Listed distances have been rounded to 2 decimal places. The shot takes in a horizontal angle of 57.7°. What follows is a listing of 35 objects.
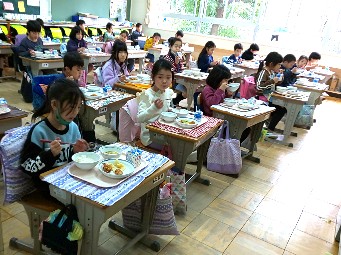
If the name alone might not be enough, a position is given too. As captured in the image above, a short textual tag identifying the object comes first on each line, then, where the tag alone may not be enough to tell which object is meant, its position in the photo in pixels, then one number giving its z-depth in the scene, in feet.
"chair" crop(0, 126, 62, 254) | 5.85
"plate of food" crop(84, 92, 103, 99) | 11.56
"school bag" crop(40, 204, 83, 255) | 5.50
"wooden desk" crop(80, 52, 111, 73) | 20.79
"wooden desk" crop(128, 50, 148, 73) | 23.54
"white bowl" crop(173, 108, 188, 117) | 9.82
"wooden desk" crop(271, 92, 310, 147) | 15.35
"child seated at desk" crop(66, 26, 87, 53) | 21.60
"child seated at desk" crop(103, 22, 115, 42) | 27.65
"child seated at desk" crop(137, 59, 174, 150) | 9.68
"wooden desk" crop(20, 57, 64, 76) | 17.17
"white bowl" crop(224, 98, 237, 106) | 12.02
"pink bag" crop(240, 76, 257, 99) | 15.75
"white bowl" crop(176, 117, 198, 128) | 9.10
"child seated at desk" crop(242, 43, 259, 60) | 27.17
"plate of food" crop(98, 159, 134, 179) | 5.64
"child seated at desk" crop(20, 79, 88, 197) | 5.86
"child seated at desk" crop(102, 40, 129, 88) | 14.32
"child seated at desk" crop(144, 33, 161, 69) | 28.17
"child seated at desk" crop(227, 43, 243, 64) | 25.05
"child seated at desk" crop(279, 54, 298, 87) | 18.39
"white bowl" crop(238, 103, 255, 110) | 11.91
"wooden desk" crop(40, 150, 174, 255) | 5.25
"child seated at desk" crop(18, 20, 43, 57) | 18.44
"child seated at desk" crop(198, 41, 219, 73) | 22.03
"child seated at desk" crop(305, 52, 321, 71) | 26.21
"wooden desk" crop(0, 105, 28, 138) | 8.32
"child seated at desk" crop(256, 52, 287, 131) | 15.70
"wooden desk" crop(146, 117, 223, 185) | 8.59
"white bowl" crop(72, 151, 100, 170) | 5.73
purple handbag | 11.32
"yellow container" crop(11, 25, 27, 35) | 25.07
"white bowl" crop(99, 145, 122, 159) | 6.31
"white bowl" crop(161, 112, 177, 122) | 9.44
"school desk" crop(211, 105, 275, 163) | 11.15
